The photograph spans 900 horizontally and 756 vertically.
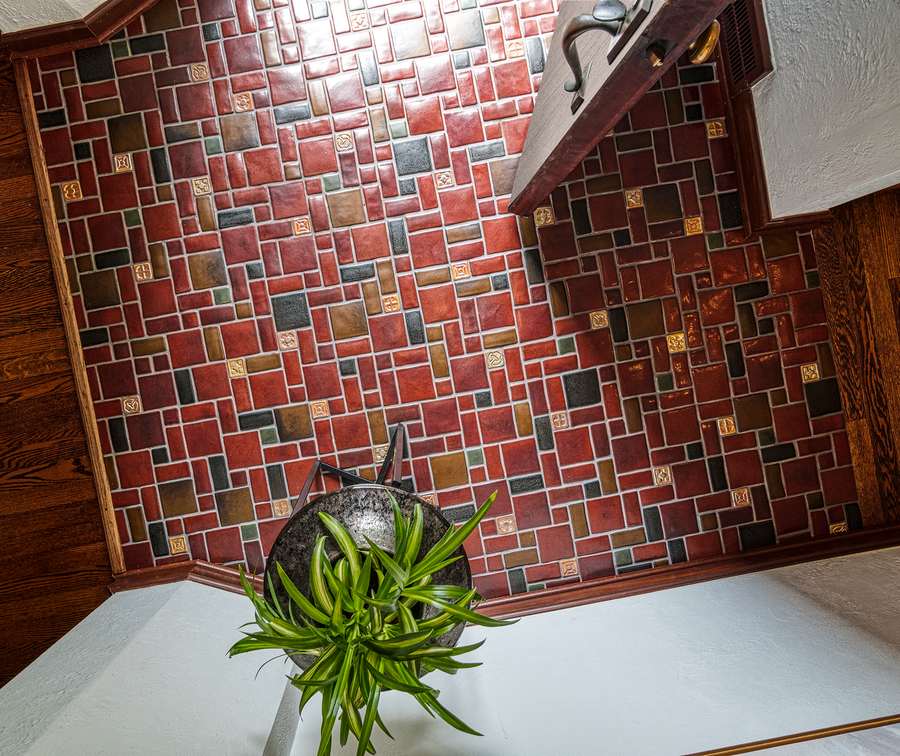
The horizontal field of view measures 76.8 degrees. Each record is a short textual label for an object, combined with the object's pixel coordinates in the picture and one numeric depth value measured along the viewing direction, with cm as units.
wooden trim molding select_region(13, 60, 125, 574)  226
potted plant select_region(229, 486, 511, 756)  121
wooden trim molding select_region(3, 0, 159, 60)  220
